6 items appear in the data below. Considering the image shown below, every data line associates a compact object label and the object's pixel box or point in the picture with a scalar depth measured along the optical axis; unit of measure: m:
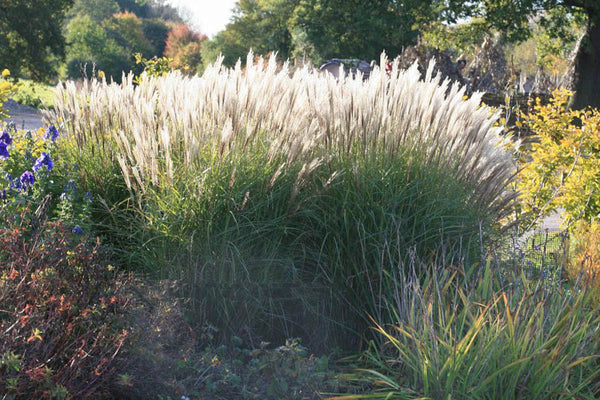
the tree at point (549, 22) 18.91
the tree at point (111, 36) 51.25
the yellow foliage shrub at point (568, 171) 6.64
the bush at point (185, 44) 56.69
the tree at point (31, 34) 26.44
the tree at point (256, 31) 39.81
